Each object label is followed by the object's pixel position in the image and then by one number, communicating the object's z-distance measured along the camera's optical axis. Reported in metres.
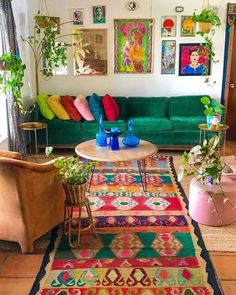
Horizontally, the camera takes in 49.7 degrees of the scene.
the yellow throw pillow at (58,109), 3.96
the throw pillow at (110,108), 3.98
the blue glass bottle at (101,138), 2.85
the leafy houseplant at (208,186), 2.17
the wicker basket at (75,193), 2.02
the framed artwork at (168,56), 4.22
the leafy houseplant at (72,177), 2.02
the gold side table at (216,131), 3.57
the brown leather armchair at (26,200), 1.83
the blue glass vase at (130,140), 2.82
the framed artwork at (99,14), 4.16
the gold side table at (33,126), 3.59
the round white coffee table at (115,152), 2.54
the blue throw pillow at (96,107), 3.96
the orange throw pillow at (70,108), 3.97
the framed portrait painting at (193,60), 4.21
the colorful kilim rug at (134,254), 1.75
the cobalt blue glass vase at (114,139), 2.74
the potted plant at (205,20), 3.62
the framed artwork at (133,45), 4.19
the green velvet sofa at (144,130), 3.91
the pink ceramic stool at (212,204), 2.26
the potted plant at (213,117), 3.55
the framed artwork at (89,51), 4.25
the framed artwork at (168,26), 4.15
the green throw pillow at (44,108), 3.94
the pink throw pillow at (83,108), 3.96
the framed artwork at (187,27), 4.14
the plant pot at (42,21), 3.88
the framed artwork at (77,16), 4.18
